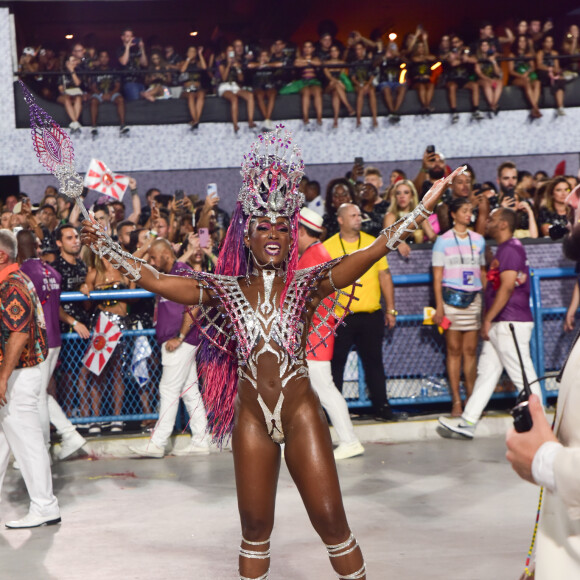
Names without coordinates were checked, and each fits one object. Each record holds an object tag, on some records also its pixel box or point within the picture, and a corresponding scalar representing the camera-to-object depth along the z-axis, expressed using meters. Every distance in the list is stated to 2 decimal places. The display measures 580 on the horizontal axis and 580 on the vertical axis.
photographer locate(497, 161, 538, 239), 9.30
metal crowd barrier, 7.61
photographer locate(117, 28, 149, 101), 15.13
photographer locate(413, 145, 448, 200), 10.20
